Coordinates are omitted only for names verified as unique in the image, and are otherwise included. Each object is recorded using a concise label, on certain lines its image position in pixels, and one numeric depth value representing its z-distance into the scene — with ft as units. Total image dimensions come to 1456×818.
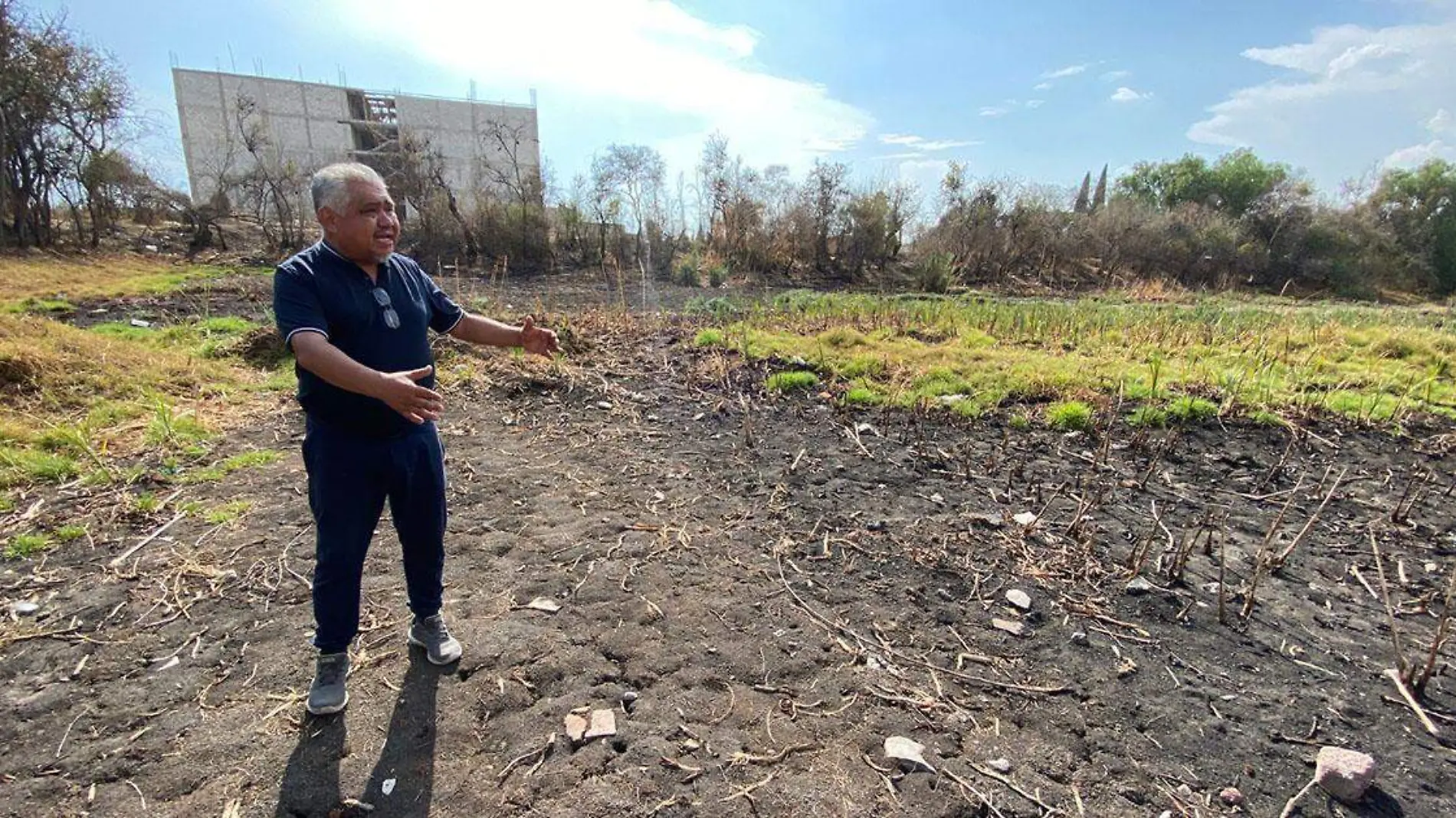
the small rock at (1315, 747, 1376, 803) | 5.96
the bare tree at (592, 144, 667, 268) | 67.73
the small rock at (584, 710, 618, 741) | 6.72
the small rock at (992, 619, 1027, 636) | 8.59
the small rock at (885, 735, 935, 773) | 6.37
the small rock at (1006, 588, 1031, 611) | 9.15
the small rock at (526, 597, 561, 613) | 8.98
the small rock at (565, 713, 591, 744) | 6.67
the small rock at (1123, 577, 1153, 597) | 9.46
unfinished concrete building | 120.57
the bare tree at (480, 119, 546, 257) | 69.77
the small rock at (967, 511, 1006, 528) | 11.51
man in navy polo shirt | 5.72
